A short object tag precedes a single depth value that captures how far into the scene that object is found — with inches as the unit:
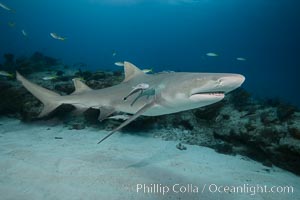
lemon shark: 142.7
